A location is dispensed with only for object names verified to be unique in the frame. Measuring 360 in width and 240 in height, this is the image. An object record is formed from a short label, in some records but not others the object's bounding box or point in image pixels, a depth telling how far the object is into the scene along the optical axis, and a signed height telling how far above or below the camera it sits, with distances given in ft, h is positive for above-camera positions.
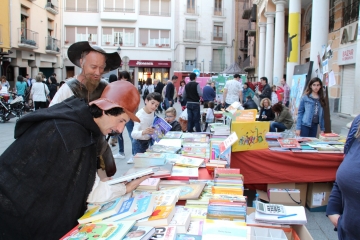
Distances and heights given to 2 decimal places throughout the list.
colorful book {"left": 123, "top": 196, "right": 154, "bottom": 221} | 5.74 -2.14
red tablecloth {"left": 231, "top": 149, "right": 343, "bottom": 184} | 12.84 -2.94
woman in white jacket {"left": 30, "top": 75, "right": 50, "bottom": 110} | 38.11 -0.57
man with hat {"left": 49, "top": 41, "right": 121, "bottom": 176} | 8.25 +0.35
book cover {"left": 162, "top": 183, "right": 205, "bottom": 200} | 7.44 -2.39
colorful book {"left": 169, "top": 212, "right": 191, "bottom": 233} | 5.76 -2.37
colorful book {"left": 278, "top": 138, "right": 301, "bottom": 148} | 13.39 -2.14
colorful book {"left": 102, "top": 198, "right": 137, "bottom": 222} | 5.77 -2.18
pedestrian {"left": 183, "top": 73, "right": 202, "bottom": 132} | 28.58 -1.28
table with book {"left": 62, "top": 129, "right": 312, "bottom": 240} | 5.46 -2.37
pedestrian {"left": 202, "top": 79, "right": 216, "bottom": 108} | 39.99 -0.69
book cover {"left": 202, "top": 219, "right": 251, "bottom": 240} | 5.39 -2.38
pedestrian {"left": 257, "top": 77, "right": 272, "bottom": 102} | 37.14 -0.10
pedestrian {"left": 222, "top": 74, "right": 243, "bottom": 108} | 33.68 -0.24
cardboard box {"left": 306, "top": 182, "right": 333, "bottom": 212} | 13.48 -4.25
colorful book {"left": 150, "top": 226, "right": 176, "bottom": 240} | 5.35 -2.38
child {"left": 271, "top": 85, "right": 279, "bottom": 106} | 38.55 -0.89
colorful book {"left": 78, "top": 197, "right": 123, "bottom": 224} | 5.66 -2.19
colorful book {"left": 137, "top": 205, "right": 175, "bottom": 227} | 5.70 -2.24
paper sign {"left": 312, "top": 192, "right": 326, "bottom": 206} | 13.48 -4.33
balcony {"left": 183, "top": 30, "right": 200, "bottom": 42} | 112.30 +18.16
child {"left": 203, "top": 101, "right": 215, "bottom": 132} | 31.27 -2.51
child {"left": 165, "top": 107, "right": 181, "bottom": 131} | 18.15 -1.64
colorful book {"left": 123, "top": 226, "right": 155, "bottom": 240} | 5.16 -2.32
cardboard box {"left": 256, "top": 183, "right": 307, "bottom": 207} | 12.10 -3.87
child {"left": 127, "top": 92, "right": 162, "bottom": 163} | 14.86 -1.69
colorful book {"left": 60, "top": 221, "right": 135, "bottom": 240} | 5.14 -2.28
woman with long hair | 18.06 -0.88
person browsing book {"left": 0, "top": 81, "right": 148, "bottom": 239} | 5.12 -1.32
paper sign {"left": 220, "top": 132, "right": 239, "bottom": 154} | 11.26 -1.82
